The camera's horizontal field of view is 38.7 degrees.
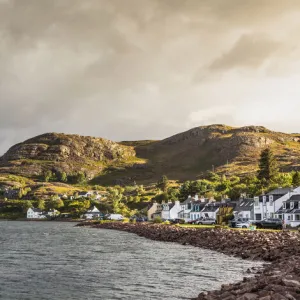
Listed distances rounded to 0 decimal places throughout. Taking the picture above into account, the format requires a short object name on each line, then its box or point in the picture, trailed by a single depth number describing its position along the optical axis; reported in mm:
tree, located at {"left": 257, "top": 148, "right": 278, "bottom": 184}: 173375
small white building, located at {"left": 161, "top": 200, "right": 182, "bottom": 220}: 145875
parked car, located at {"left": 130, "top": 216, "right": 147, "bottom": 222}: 153125
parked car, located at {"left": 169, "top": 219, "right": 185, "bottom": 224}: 121038
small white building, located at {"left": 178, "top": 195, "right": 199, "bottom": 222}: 134250
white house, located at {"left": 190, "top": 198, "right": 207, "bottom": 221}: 126438
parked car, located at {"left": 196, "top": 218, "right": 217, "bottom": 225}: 109088
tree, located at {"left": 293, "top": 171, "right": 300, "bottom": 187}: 144775
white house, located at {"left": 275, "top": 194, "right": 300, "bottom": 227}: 83438
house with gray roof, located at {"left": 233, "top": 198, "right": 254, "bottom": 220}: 103375
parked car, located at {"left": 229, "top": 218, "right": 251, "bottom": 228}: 86562
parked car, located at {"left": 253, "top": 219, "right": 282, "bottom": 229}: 80400
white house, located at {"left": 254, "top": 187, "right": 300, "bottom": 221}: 96438
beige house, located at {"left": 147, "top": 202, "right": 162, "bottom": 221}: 160900
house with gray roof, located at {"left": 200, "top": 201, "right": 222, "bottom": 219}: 119375
